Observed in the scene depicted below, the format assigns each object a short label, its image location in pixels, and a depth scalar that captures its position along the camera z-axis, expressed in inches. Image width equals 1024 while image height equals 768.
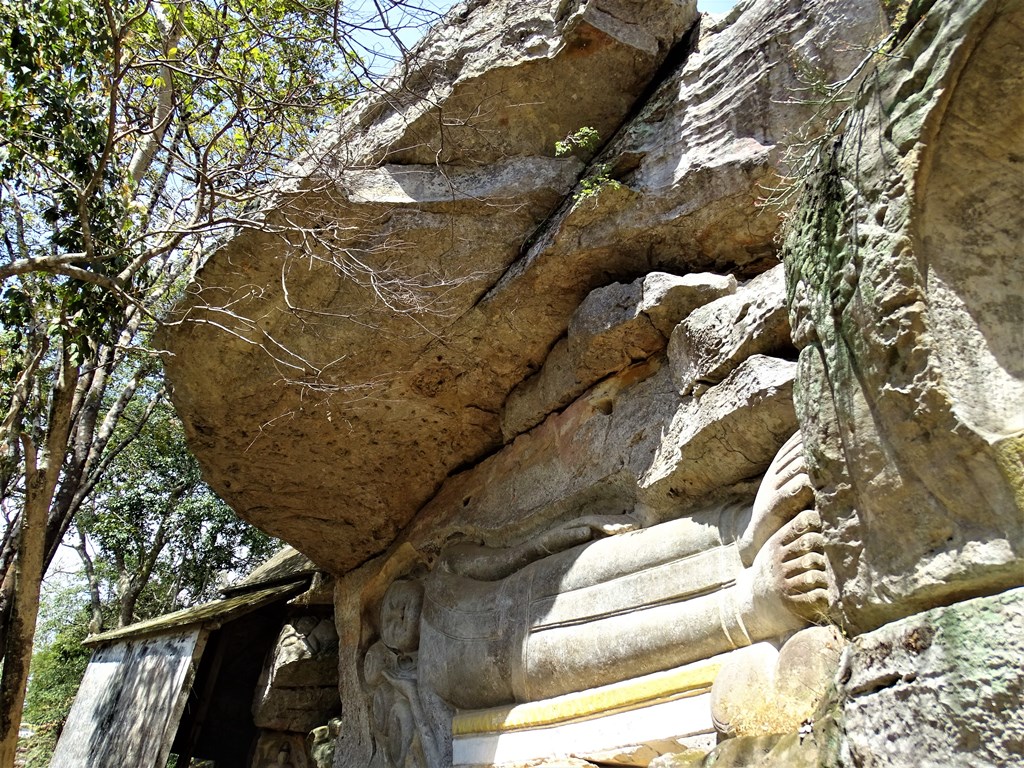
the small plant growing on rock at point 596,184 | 211.6
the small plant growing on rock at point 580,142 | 222.5
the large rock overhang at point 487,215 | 206.8
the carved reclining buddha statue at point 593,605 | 149.4
